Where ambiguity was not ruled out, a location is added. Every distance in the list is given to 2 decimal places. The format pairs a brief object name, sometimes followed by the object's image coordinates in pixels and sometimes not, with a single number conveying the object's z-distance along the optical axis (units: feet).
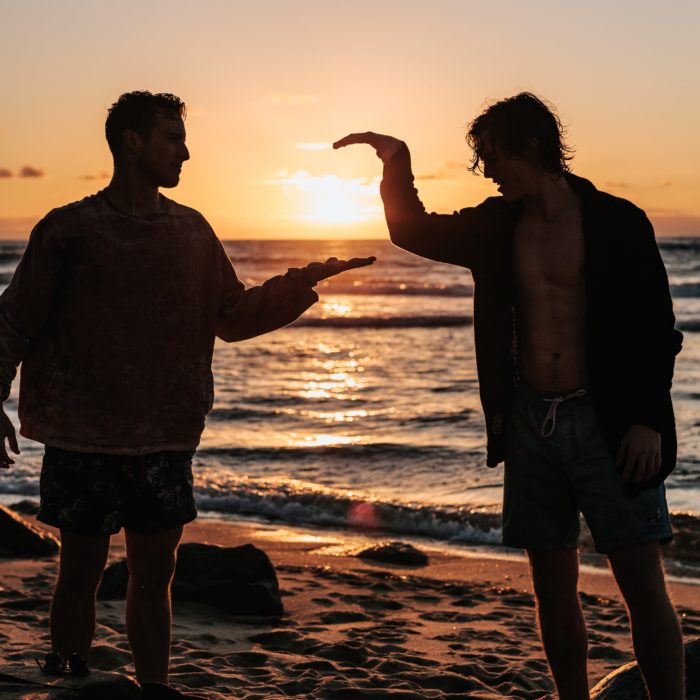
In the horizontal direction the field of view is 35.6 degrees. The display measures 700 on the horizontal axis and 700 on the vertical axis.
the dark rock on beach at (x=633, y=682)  13.08
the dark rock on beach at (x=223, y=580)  19.20
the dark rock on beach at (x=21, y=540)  23.52
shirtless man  10.55
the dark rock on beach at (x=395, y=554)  24.06
